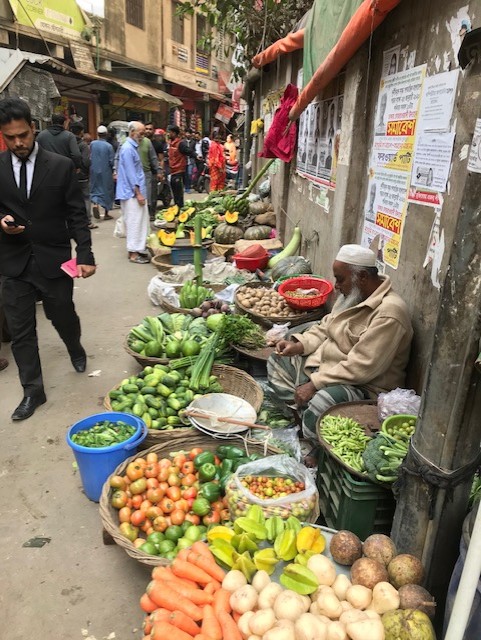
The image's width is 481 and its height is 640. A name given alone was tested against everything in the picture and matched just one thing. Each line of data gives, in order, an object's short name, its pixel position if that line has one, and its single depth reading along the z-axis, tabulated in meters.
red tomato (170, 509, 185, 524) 2.80
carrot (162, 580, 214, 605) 1.91
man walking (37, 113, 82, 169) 8.02
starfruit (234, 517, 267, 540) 2.12
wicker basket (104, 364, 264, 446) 3.84
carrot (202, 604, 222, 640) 1.74
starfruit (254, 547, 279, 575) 1.98
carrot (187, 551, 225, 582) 2.00
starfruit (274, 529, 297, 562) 2.03
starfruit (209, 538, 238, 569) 2.04
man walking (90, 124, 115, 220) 11.37
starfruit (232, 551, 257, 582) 1.96
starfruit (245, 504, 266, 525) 2.28
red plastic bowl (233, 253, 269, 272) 7.04
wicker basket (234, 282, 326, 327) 4.89
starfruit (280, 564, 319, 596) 1.84
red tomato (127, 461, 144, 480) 2.93
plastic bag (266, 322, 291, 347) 4.54
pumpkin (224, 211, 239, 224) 8.83
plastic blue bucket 3.02
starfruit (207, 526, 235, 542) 2.17
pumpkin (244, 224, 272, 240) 8.42
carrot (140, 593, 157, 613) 1.96
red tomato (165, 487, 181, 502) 2.92
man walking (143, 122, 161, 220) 10.17
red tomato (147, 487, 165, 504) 2.87
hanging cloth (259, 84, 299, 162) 7.21
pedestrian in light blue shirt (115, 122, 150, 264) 8.36
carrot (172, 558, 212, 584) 1.99
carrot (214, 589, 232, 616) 1.85
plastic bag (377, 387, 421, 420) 2.82
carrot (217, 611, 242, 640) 1.72
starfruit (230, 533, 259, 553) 2.06
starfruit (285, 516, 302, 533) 2.18
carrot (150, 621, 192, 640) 1.75
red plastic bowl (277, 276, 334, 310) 4.89
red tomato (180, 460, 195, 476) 3.11
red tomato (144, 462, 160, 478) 2.99
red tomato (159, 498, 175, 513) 2.86
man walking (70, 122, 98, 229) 9.86
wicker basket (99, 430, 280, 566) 2.45
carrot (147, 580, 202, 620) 1.86
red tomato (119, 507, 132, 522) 2.76
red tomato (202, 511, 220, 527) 2.81
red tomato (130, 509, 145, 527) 2.77
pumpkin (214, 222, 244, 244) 8.65
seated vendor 3.07
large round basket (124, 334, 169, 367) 4.38
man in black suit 3.79
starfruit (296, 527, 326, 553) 2.08
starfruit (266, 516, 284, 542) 2.16
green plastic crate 2.53
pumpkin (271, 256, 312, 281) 6.20
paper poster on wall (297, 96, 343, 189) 5.36
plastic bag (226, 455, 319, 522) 2.49
